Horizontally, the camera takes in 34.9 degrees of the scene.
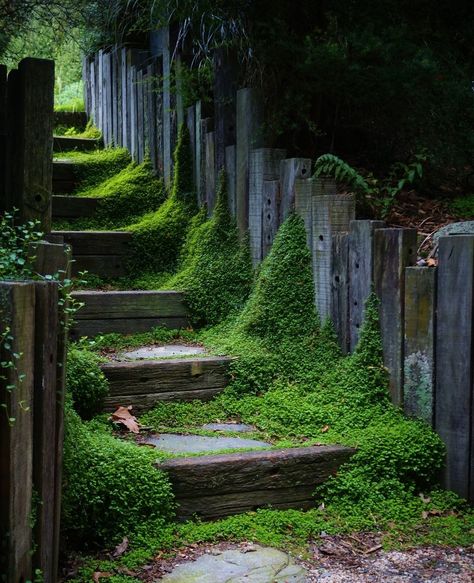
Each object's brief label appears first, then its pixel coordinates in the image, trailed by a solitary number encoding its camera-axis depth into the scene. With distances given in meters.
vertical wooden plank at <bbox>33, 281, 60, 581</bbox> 2.54
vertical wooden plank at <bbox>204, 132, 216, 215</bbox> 5.75
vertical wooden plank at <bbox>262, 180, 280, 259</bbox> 4.99
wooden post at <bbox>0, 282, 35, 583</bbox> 2.32
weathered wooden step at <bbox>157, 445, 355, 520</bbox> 3.40
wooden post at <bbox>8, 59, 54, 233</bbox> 3.77
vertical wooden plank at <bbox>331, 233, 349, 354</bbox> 4.34
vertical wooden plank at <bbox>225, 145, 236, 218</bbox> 5.50
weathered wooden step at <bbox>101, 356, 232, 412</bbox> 4.16
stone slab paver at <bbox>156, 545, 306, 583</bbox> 2.94
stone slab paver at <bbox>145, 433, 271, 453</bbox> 3.67
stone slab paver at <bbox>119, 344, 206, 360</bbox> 4.56
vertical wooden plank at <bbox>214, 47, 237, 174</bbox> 5.54
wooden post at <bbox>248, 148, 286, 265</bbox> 5.06
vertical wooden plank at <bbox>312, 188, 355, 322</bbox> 4.39
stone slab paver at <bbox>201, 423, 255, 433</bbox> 4.03
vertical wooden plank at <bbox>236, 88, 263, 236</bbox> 5.25
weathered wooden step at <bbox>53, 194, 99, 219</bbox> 6.18
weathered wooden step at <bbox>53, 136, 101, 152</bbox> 7.69
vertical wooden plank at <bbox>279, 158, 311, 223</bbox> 4.75
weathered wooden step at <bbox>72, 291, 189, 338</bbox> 4.93
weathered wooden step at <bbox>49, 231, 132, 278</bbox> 5.62
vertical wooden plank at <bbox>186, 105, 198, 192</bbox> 6.06
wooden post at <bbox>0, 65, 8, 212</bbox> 3.97
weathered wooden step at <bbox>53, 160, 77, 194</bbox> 6.80
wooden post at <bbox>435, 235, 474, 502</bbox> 3.62
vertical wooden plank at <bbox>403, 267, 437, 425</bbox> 3.80
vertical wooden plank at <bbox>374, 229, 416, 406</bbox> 3.93
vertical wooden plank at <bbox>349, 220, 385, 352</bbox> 4.09
